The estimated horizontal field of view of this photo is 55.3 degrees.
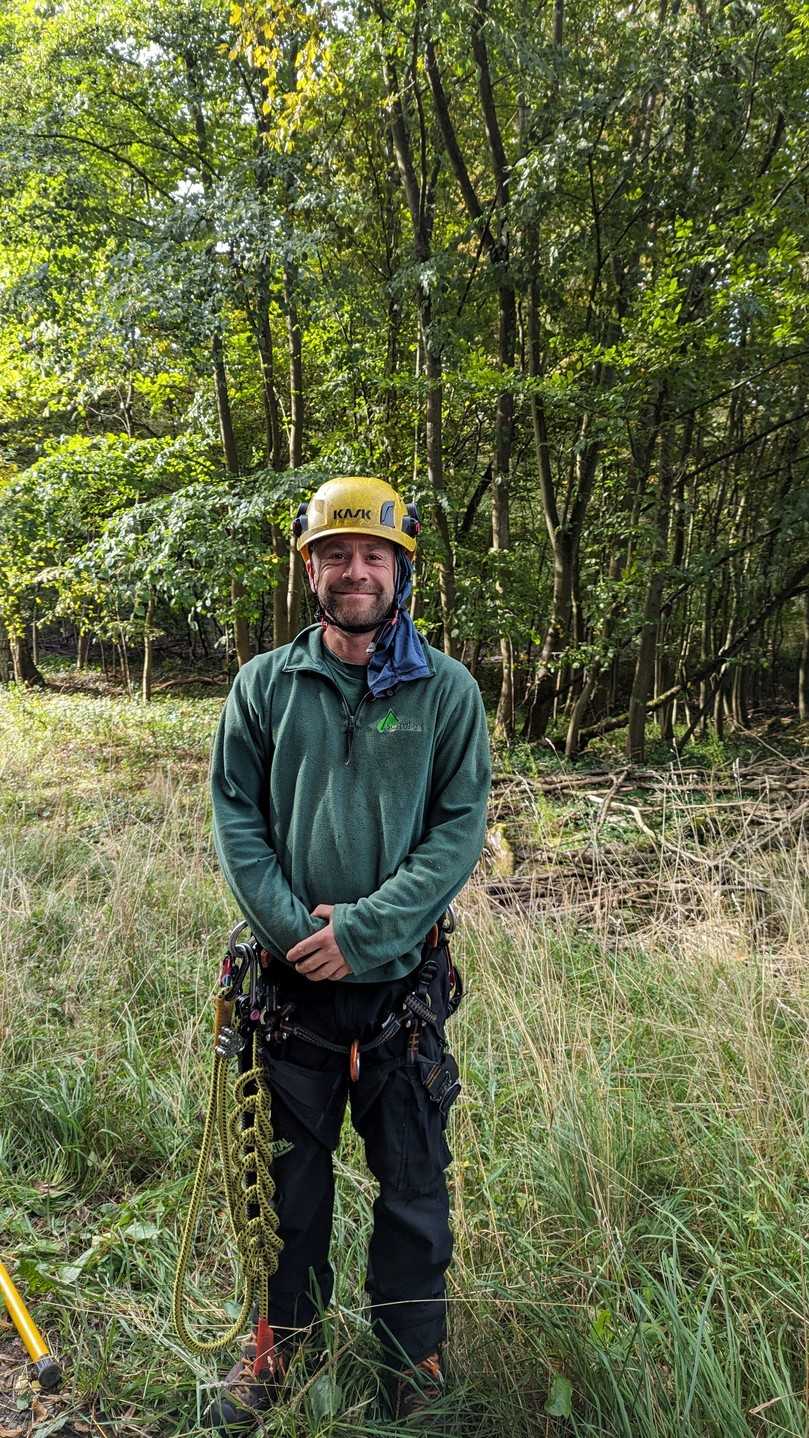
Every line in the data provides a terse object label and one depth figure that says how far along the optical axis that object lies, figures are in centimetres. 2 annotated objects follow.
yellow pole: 192
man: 175
